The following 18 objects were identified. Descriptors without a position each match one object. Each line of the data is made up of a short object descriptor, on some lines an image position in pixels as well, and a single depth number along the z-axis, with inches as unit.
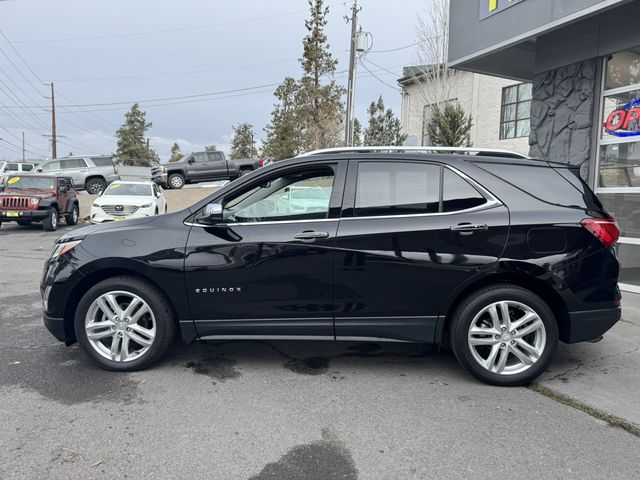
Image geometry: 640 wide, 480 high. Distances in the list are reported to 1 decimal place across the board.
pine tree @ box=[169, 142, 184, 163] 3280.5
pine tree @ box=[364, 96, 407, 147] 1362.6
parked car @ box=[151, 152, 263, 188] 941.8
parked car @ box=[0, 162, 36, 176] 1259.8
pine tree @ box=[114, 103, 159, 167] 2206.0
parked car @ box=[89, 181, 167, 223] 521.7
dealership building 256.8
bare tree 790.5
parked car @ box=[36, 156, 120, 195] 901.8
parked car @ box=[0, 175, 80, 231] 554.6
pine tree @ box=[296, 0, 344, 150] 987.9
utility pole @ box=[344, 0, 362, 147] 772.6
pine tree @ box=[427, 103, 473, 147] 699.4
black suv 140.9
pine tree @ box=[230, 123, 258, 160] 2415.1
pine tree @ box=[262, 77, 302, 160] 1142.3
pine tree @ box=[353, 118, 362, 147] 1862.2
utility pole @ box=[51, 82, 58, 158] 1850.1
